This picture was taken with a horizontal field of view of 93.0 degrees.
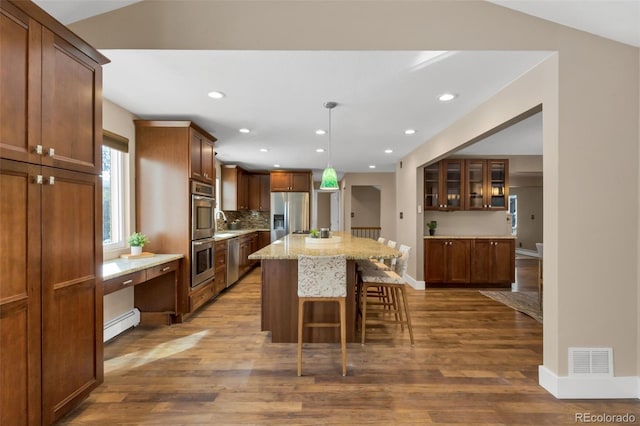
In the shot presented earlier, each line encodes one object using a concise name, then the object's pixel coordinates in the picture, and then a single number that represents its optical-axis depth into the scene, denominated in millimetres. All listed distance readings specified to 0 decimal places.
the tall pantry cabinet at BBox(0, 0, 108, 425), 1450
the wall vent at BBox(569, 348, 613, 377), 2088
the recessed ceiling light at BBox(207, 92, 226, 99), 2857
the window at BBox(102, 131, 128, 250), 3157
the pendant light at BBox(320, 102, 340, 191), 3738
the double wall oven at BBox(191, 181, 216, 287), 3602
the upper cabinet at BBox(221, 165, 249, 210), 6590
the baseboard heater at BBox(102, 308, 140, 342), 2965
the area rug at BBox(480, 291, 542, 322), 3816
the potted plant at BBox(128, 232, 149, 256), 3189
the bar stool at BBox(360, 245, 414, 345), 2900
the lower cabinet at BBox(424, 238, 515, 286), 5176
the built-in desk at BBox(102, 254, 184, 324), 3396
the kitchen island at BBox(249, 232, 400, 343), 2924
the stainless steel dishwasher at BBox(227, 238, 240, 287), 4934
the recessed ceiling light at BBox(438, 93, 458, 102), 2861
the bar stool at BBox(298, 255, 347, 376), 2451
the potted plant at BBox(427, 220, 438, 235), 5511
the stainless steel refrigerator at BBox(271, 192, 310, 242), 7023
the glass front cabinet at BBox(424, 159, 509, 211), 5457
